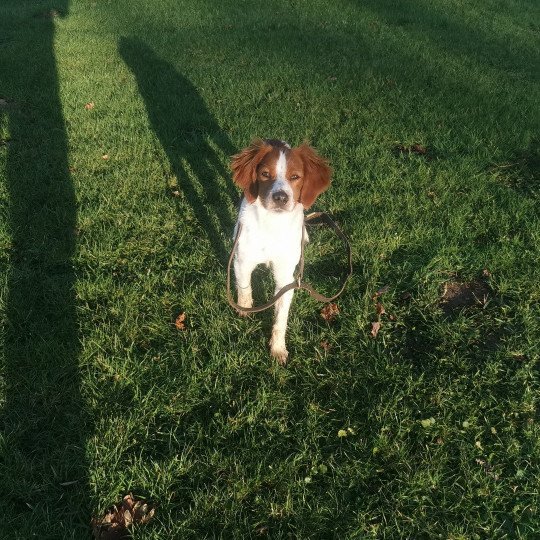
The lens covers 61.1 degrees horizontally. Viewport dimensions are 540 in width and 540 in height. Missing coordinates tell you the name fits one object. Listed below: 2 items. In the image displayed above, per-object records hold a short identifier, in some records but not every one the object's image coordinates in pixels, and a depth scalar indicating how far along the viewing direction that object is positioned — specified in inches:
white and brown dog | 117.0
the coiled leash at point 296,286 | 120.6
